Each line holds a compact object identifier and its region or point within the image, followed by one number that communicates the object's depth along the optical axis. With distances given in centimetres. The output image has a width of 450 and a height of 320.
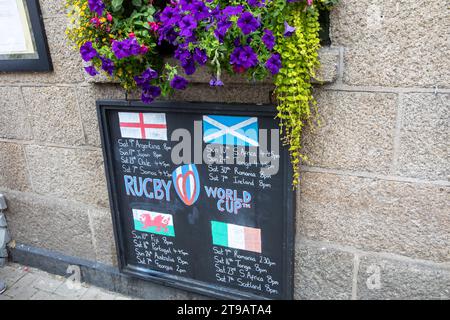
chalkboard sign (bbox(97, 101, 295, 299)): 227
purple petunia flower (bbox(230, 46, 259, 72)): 178
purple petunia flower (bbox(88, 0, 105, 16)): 197
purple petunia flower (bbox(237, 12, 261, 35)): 170
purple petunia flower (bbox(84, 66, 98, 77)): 219
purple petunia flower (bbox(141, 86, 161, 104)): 213
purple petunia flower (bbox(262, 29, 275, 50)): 176
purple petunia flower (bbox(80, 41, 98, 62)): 205
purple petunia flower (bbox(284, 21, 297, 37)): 172
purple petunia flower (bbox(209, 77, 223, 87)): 186
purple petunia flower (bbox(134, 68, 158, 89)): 205
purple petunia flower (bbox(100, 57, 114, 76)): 204
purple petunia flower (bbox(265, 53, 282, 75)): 177
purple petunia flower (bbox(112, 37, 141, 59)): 193
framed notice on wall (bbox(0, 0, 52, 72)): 266
